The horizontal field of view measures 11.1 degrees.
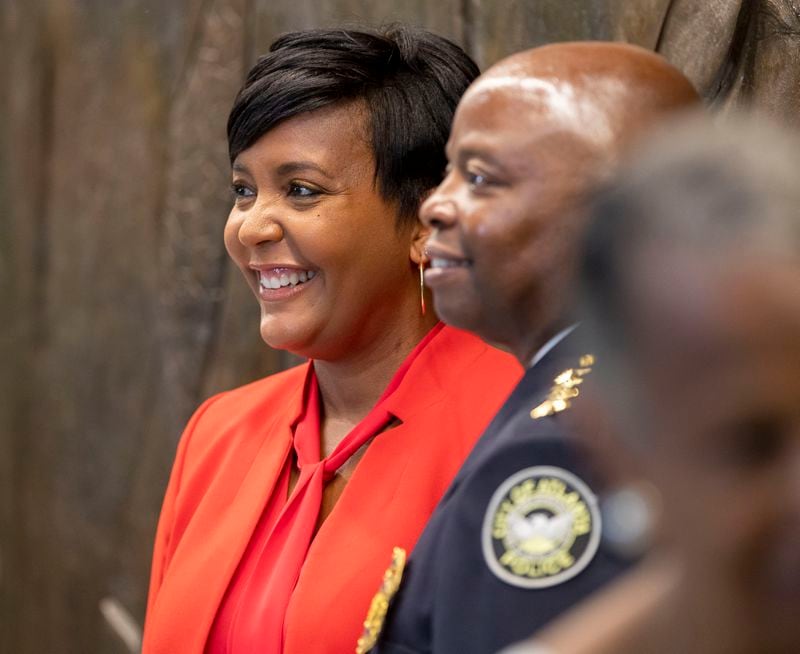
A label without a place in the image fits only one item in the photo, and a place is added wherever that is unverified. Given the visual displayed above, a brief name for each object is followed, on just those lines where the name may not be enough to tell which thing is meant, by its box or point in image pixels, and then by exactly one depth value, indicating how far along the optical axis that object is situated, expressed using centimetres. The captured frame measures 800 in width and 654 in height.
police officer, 297
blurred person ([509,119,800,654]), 269
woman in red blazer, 359
